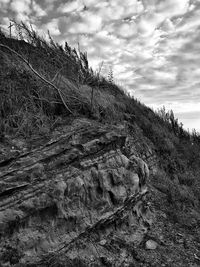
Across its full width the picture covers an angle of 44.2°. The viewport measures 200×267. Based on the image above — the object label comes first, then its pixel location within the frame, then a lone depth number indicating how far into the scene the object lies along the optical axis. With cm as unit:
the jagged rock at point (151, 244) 380
